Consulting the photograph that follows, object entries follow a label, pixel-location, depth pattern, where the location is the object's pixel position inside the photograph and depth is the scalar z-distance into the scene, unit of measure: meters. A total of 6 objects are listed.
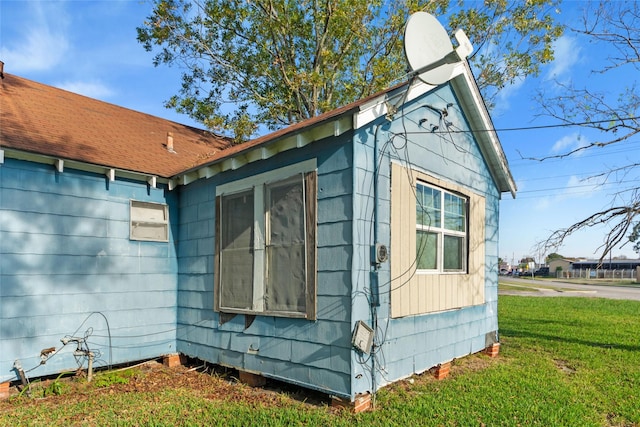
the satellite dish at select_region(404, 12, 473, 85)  4.64
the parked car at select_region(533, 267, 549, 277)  78.15
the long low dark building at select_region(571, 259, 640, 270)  70.56
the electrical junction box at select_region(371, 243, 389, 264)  4.55
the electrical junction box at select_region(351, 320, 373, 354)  4.24
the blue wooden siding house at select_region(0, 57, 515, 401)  4.57
